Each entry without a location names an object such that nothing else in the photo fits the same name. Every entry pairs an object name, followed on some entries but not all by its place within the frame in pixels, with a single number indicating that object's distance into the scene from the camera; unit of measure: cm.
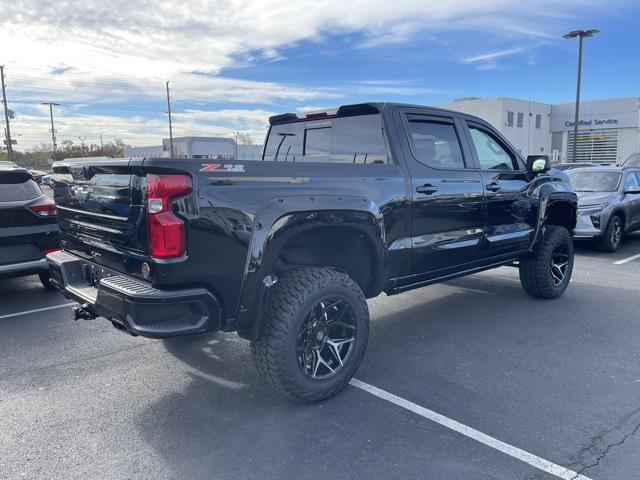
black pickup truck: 296
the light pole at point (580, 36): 2497
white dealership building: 4662
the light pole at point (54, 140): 6014
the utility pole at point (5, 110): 4805
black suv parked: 571
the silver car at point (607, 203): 932
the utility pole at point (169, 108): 6188
